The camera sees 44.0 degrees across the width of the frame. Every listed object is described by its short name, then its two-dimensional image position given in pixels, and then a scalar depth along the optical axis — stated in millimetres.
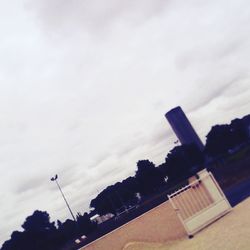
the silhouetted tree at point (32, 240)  56656
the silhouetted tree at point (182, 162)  80938
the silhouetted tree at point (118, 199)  87438
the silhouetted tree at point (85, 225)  59838
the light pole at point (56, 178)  54425
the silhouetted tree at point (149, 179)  81562
